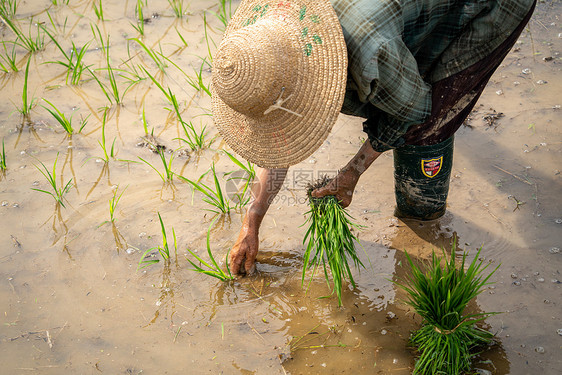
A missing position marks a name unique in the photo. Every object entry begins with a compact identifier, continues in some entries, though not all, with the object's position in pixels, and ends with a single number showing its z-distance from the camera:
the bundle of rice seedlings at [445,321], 2.19
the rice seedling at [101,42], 4.01
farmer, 1.83
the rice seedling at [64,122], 3.41
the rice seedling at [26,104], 3.51
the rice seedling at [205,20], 3.98
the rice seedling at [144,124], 3.40
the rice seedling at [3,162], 3.28
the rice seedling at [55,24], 4.24
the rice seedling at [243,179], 3.08
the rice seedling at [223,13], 4.13
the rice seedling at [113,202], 2.94
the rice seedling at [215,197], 2.98
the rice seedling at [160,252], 2.75
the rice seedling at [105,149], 3.29
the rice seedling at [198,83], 3.64
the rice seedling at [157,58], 3.88
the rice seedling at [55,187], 3.07
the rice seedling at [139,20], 4.25
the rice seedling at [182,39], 4.02
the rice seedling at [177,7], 4.45
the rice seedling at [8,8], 4.27
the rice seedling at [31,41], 4.07
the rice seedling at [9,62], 3.90
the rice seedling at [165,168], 3.14
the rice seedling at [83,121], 3.49
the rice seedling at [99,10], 4.32
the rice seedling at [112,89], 3.67
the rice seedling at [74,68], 3.75
